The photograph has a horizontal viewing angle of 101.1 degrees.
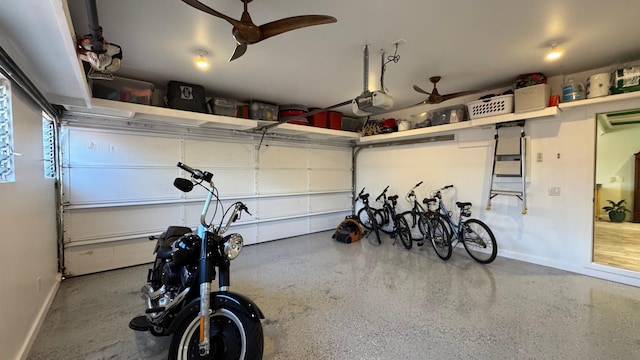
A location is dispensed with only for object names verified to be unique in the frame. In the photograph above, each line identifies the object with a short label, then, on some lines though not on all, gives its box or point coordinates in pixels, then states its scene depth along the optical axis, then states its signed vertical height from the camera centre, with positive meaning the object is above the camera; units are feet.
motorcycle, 5.38 -2.82
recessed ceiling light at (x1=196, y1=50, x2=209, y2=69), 9.44 +4.31
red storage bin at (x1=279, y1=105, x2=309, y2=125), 15.99 +3.85
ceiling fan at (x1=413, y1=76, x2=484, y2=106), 11.89 +3.58
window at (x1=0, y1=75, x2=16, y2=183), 5.90 +0.91
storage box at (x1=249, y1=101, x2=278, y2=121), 14.80 +3.61
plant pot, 22.59 -3.45
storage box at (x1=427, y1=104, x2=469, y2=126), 14.42 +3.42
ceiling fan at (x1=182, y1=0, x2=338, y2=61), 6.08 +3.51
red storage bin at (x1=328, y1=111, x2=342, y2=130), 17.79 +3.74
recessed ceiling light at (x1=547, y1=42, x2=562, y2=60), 9.09 +4.51
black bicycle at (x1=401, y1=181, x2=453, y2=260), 13.64 -3.07
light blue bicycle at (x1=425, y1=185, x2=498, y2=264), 13.15 -3.10
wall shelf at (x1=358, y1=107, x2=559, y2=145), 11.56 +2.64
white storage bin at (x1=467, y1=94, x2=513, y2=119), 12.52 +3.39
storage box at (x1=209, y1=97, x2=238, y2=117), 13.17 +3.45
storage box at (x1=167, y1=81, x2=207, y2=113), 12.09 +3.63
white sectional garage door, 11.37 -0.75
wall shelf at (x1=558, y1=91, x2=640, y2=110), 9.73 +2.97
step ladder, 12.82 +0.97
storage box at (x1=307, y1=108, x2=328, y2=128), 17.07 +3.59
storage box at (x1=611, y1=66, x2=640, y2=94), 9.63 +3.58
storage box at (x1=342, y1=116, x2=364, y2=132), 19.19 +3.77
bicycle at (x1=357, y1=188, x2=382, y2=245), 17.14 -3.20
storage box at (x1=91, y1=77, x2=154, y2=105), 10.43 +3.46
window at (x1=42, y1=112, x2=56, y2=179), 10.08 +1.14
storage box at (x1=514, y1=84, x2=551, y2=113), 11.37 +3.47
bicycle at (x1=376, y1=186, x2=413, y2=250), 15.52 -3.01
